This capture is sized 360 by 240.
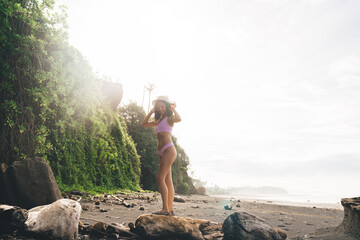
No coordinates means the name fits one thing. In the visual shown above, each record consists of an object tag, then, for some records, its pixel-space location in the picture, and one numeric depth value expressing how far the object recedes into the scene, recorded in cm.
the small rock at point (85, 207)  641
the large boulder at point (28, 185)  561
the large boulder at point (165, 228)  411
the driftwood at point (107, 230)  412
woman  471
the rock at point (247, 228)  410
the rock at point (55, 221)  356
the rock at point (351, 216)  479
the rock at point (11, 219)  355
